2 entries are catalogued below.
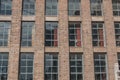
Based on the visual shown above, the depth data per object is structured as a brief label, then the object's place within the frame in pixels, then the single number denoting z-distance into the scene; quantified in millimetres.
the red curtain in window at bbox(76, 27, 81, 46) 26317
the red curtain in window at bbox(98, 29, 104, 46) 26442
